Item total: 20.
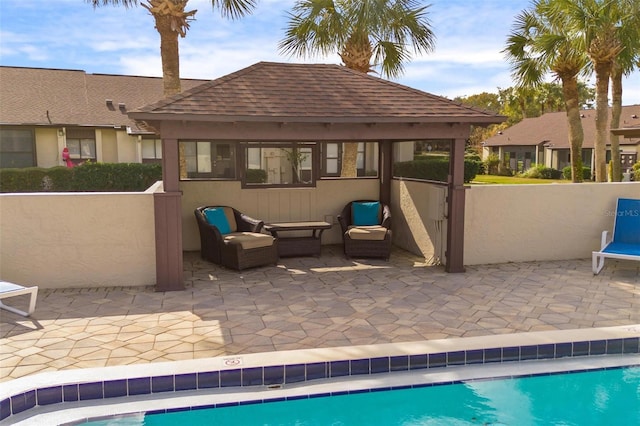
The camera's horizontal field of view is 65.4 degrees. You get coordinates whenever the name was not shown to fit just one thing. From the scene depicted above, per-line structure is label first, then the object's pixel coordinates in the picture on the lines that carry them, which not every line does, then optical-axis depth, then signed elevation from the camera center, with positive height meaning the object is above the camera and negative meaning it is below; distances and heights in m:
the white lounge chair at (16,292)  5.78 -1.42
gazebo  7.12 +0.78
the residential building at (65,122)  22.02 +2.19
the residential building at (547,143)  34.84 +2.07
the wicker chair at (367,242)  9.05 -1.30
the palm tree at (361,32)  14.21 +4.10
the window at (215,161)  10.21 +0.20
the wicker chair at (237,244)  8.27 -1.25
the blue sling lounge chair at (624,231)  8.23 -1.07
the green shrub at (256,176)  10.31 -0.11
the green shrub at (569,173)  33.25 -0.22
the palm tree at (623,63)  15.07 +3.56
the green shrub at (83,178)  19.56 -0.27
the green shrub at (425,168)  9.99 +0.04
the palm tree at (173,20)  12.41 +3.78
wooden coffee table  9.43 -1.33
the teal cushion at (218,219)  9.06 -0.88
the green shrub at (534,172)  36.32 -0.15
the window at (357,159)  10.96 +0.26
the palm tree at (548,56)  16.20 +3.84
